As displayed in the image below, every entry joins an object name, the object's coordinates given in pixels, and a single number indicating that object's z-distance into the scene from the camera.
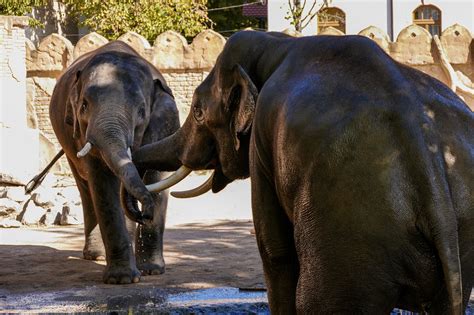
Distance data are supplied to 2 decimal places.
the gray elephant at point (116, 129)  8.12
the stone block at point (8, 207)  15.09
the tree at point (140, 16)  28.58
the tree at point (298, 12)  29.77
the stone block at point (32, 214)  14.84
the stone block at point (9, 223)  14.61
